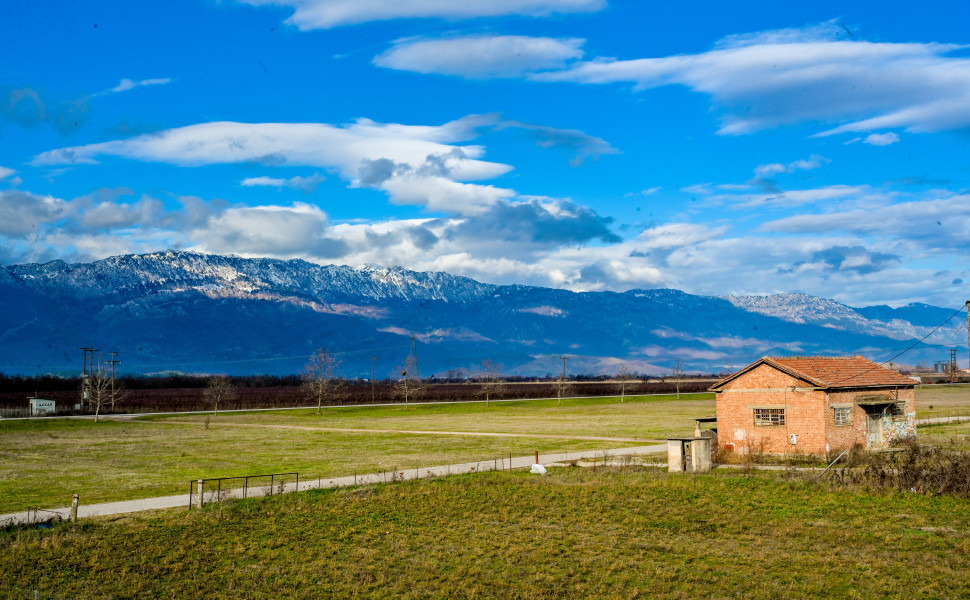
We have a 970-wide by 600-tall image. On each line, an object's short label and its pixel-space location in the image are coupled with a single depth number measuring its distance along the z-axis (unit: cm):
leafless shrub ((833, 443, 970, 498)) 3388
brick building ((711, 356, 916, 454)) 4662
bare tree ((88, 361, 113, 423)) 8943
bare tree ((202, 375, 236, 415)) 11212
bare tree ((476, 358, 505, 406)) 14208
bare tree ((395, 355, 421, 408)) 12212
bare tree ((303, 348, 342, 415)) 11092
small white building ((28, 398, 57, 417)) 10058
